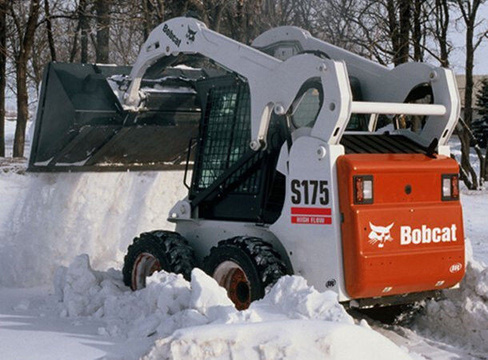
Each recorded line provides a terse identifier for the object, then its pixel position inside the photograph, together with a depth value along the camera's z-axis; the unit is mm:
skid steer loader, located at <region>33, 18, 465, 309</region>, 6082
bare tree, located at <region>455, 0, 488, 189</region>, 25406
